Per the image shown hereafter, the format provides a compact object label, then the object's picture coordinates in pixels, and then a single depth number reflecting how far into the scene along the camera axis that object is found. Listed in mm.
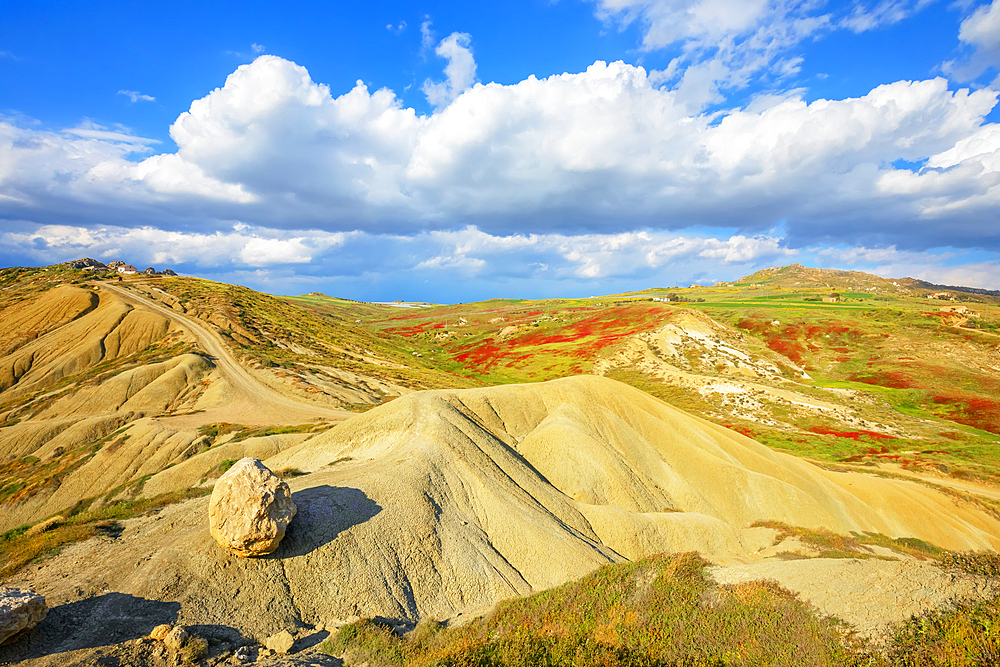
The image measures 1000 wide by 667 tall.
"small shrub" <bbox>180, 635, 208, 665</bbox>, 14278
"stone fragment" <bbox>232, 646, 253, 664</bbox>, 14973
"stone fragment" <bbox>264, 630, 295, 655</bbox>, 15746
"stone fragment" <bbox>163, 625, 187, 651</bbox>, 14391
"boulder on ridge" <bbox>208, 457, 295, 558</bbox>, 18000
